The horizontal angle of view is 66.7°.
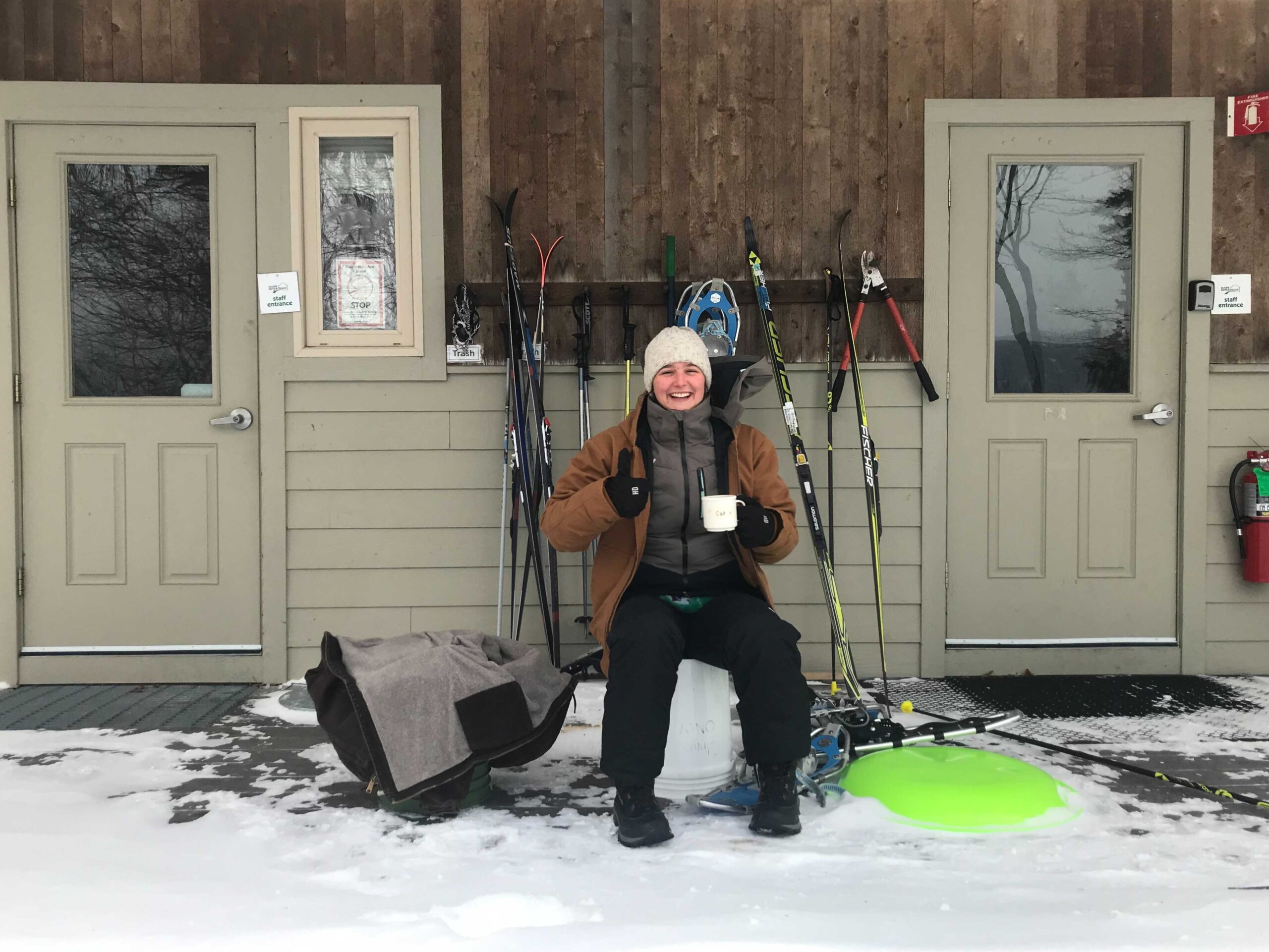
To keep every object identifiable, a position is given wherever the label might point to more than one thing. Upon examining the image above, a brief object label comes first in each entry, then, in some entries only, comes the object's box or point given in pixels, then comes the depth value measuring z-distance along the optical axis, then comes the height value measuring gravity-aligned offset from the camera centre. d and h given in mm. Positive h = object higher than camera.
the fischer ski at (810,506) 3221 -302
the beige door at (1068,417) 3736 -3
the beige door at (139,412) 3658 +14
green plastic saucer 2312 -925
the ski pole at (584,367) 3559 +183
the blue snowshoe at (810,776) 2410 -938
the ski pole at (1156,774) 2428 -942
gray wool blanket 2312 -721
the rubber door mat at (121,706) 3188 -1018
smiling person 2264 -402
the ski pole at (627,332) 3561 +312
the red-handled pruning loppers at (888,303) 3596 +420
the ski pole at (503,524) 3576 -406
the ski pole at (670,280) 3541 +499
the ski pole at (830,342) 3619 +280
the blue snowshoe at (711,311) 3516 +387
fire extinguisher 3629 -368
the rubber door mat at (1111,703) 3078 -1001
